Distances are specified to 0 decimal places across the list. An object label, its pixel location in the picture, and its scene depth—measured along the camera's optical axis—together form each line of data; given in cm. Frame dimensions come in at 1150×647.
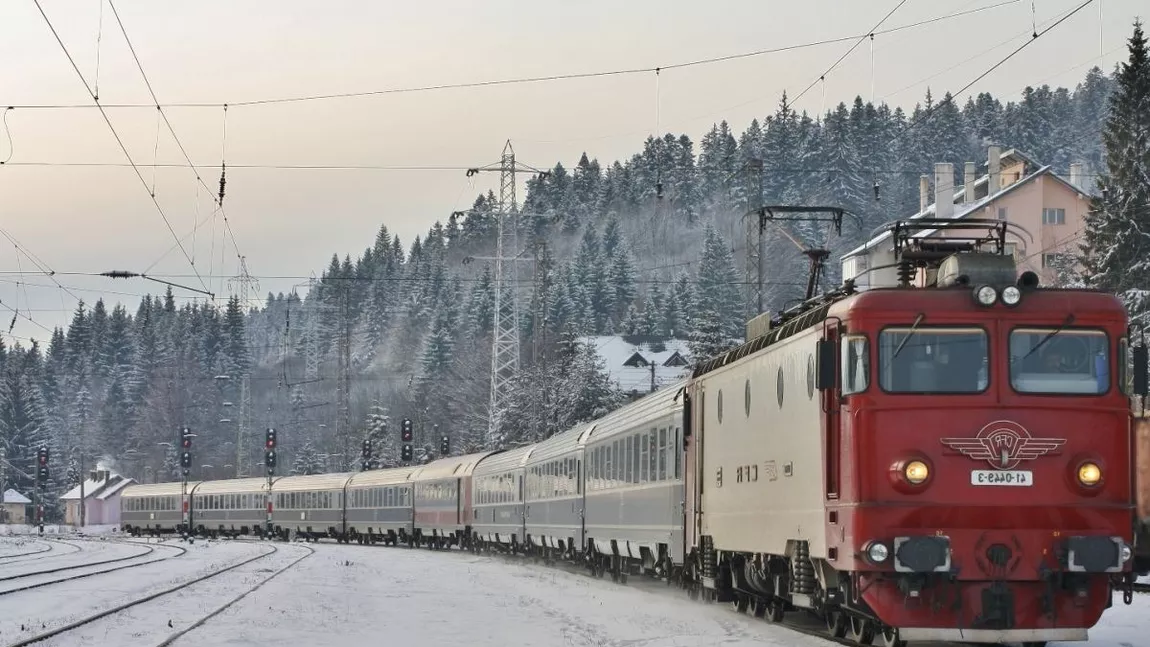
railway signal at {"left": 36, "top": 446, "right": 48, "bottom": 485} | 9856
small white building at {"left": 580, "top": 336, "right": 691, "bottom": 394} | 13938
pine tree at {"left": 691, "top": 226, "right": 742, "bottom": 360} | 13491
